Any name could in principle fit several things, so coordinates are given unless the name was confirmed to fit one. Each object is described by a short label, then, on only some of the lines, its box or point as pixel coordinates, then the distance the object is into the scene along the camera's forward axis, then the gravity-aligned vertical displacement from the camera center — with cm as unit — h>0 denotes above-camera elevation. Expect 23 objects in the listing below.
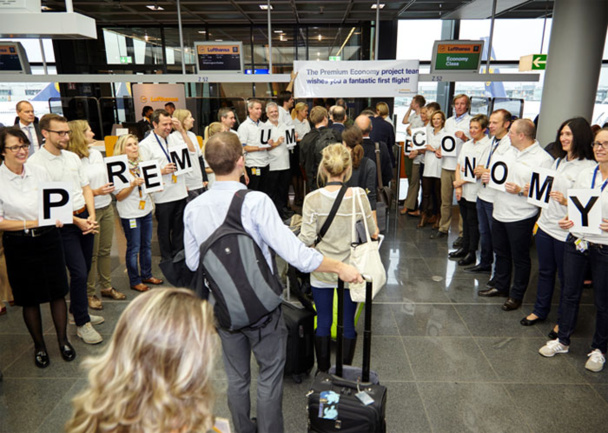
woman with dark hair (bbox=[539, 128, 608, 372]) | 317 -121
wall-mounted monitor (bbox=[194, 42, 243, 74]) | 817 +95
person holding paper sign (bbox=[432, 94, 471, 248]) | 618 -52
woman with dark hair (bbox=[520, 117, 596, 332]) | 349 -75
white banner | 686 +45
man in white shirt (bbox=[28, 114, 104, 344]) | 360 -94
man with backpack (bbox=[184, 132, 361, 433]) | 209 -79
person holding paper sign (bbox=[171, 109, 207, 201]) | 533 -56
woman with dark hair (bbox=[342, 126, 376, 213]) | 419 -58
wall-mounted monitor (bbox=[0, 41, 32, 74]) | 789 +87
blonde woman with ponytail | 295 -76
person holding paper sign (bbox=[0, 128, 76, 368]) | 319 -101
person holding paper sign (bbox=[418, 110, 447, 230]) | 659 -105
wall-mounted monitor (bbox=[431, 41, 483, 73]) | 771 +89
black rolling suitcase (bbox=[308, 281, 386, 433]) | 220 -149
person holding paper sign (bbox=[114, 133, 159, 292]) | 447 -108
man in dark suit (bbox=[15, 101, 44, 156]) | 635 -13
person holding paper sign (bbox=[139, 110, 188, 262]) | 476 -83
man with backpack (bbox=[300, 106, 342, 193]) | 572 -46
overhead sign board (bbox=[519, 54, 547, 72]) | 974 +100
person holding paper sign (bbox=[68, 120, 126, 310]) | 410 -98
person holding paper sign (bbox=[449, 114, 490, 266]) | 518 -96
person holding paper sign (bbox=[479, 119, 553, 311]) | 414 -101
